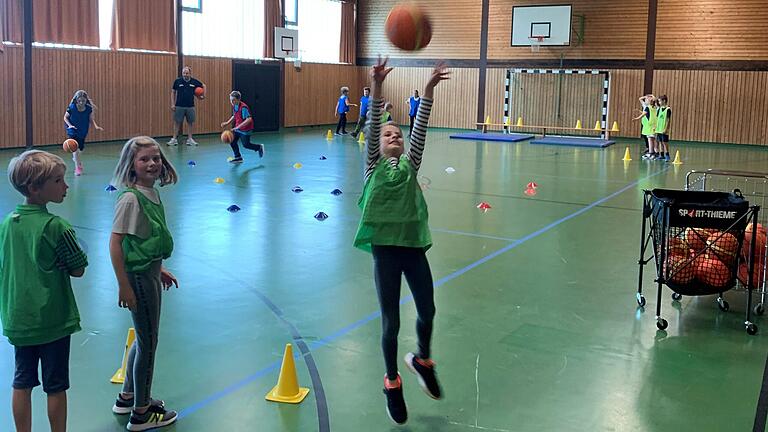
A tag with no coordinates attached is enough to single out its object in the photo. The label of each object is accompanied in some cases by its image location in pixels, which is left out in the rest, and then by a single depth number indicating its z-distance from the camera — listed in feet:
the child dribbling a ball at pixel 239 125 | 55.36
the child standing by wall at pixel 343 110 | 83.92
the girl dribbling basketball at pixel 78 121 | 47.73
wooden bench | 86.90
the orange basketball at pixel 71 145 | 47.22
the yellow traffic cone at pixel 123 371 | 15.49
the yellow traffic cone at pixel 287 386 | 14.98
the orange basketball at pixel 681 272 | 20.15
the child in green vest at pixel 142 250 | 12.60
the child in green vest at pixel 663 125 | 62.27
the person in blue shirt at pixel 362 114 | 80.69
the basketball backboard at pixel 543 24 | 88.33
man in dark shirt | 68.90
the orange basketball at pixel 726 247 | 20.22
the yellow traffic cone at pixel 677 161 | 61.27
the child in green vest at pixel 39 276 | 11.50
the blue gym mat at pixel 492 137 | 82.58
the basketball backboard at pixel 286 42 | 87.40
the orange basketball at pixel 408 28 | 20.80
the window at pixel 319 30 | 93.66
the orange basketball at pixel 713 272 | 20.18
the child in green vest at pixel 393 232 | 13.57
